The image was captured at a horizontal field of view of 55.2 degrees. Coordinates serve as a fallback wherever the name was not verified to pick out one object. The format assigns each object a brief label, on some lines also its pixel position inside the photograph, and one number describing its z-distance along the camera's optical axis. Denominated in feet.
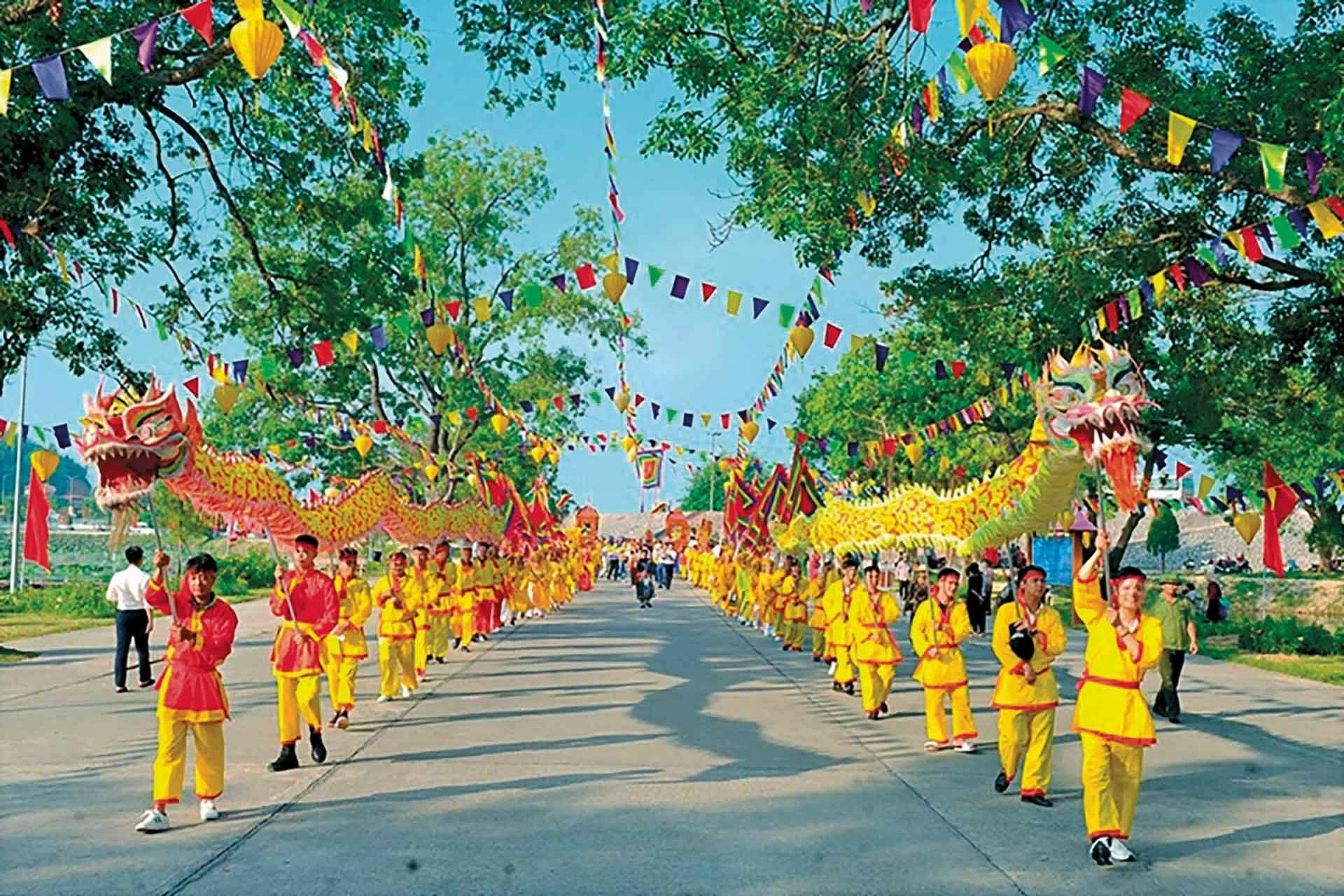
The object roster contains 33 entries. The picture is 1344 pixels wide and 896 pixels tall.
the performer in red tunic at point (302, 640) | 29.37
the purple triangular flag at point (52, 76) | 25.94
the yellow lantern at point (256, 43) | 23.34
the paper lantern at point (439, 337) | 44.93
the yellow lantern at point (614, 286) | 41.73
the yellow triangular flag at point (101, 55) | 24.84
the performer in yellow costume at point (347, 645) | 36.04
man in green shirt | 38.93
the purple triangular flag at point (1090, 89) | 28.25
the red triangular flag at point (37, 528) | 31.19
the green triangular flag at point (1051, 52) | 25.41
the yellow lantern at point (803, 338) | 45.37
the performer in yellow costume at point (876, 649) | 39.65
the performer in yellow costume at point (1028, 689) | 26.32
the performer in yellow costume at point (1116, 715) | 21.22
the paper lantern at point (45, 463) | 35.01
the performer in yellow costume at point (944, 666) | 33.22
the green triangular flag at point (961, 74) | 27.04
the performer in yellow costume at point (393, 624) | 42.24
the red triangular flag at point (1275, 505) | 38.27
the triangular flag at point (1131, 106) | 27.27
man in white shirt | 44.50
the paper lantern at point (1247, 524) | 39.78
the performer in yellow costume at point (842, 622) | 47.21
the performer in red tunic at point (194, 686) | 23.20
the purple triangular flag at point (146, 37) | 26.81
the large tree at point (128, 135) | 36.45
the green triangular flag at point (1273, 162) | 27.71
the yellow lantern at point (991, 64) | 23.66
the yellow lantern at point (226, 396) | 43.34
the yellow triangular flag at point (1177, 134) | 27.91
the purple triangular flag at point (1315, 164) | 30.58
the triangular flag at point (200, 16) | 26.43
